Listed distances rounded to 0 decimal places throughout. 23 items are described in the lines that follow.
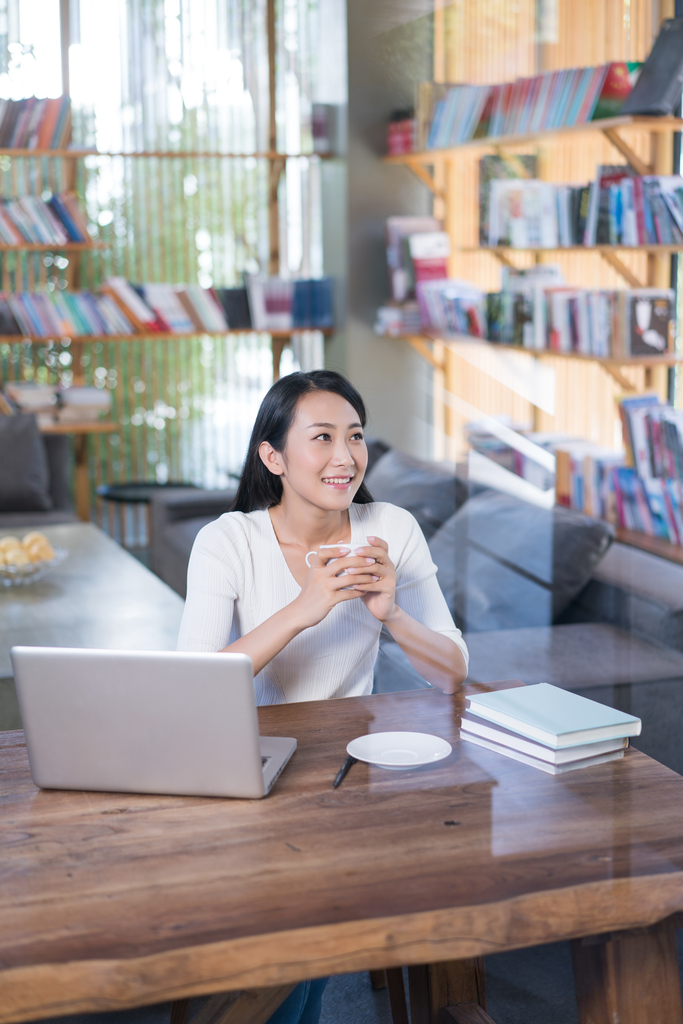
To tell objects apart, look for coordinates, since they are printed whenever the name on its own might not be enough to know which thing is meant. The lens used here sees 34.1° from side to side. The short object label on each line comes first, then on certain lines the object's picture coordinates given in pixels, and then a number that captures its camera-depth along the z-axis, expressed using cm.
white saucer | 120
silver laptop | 108
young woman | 148
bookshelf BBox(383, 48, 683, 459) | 240
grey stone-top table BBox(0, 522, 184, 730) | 218
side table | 411
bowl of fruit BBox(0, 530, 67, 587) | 256
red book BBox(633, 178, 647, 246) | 240
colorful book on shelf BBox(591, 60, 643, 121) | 238
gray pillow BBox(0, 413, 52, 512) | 393
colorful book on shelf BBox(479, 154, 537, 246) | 299
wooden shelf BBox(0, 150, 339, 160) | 401
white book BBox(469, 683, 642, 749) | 119
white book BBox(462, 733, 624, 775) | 119
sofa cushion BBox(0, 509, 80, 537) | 371
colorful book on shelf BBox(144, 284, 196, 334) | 427
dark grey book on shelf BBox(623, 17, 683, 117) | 220
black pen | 115
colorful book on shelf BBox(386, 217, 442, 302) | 349
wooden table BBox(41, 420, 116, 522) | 438
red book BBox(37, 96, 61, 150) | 396
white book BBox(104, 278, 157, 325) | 422
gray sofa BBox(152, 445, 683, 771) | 229
